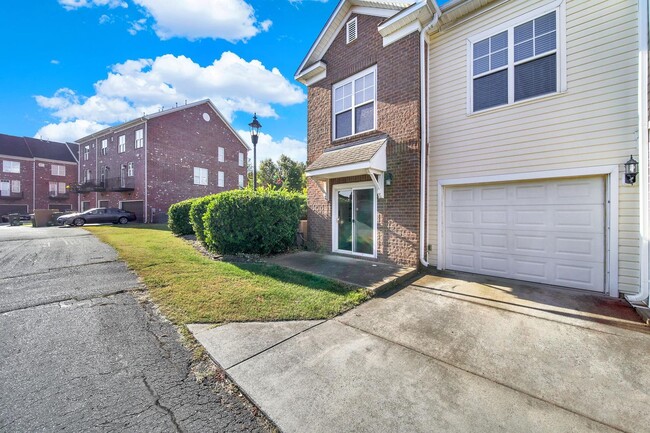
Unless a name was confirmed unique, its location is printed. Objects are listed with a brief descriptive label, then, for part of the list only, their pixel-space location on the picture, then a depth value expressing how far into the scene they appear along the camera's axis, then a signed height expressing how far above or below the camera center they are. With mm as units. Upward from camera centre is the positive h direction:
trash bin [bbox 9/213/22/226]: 22331 -401
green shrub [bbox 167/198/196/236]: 13219 -195
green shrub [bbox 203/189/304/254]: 8062 -255
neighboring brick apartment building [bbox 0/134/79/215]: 31078 +4821
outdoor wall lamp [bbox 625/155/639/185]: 4496 +738
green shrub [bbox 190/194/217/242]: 9719 +5
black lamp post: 11384 +3668
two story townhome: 4742 +1622
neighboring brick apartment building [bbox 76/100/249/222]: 22438 +5061
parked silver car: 19844 -217
